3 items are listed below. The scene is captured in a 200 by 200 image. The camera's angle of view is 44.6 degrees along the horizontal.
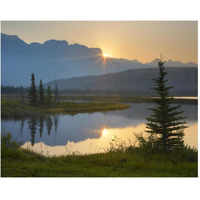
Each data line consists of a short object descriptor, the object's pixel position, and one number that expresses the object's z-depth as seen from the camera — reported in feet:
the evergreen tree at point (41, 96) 177.17
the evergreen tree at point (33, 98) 173.58
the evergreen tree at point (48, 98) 183.70
